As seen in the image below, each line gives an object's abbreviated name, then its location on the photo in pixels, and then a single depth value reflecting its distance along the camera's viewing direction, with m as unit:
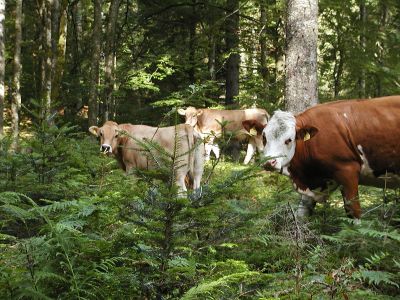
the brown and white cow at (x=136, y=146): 9.37
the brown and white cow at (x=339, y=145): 6.12
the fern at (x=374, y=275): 3.10
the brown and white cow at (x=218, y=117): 16.08
